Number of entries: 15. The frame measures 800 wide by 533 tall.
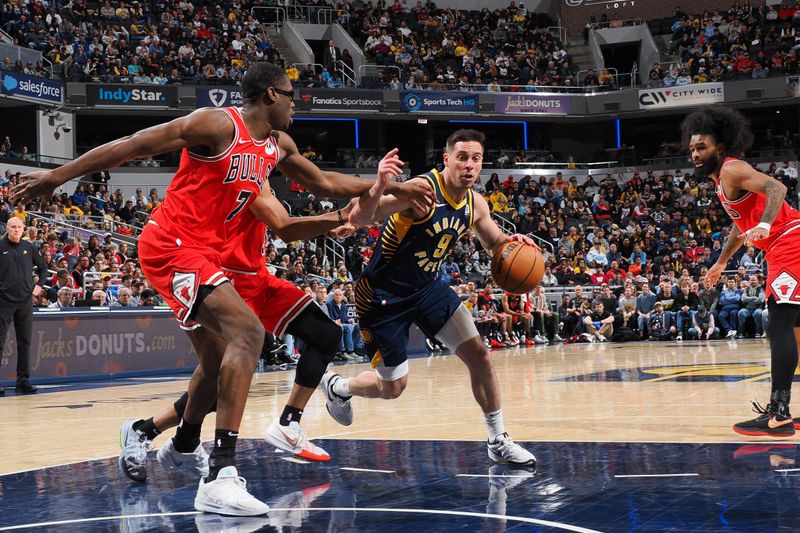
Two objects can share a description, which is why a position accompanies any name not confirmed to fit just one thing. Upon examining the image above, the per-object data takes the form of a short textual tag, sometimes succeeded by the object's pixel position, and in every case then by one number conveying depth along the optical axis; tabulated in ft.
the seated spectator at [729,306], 69.05
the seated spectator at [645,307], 70.90
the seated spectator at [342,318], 58.18
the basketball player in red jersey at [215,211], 14.55
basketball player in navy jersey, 18.70
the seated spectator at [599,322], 71.41
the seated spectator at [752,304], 68.18
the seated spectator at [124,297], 48.83
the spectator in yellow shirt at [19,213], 63.66
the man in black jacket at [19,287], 35.91
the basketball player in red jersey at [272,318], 16.75
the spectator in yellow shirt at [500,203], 102.06
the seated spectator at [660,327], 69.97
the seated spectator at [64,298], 45.80
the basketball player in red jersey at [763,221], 19.90
